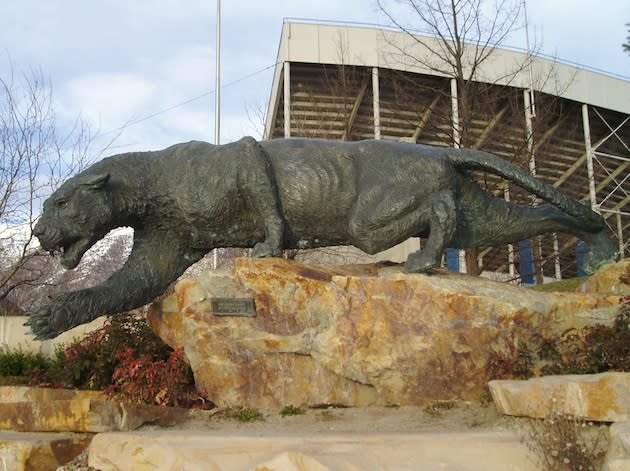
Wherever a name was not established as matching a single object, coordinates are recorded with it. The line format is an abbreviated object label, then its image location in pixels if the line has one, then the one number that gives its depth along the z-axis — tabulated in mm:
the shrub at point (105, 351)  6043
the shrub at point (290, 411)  5176
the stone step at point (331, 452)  3678
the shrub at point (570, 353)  4941
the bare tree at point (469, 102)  12727
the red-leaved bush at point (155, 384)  5102
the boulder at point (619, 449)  3172
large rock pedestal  5168
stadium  14095
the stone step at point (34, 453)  4363
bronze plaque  5359
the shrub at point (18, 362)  9547
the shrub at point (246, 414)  5082
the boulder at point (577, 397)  3881
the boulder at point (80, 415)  4617
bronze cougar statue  5570
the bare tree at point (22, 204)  11650
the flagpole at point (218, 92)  18688
